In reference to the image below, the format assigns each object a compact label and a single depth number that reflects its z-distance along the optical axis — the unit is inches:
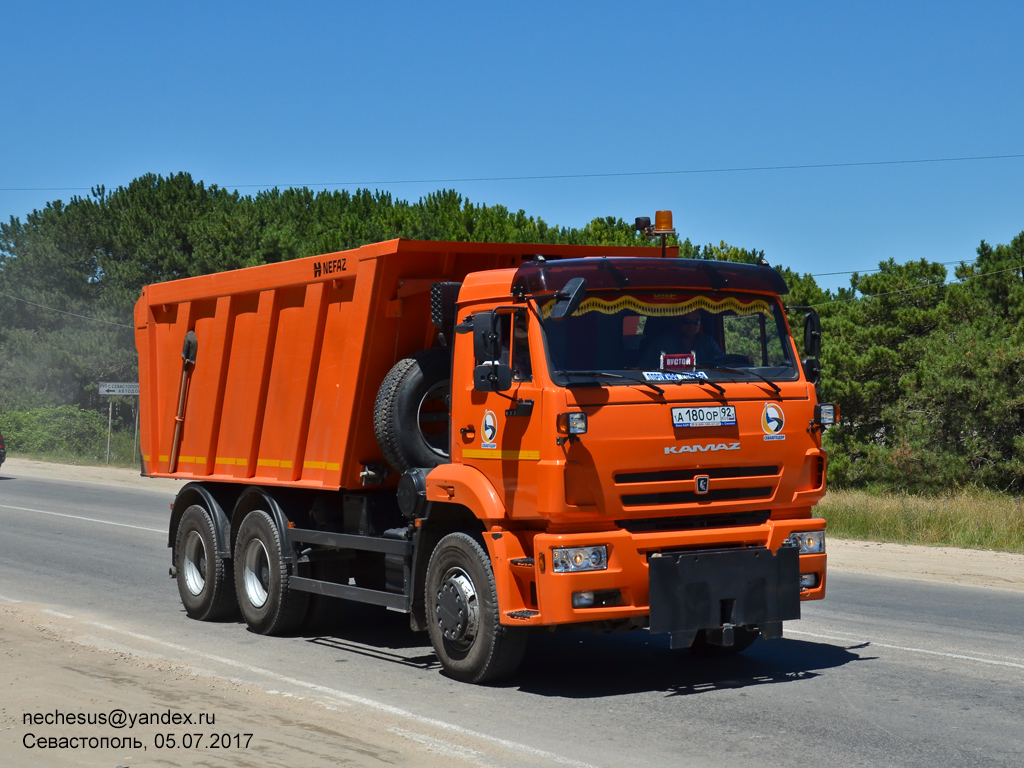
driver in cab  307.7
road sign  1283.7
